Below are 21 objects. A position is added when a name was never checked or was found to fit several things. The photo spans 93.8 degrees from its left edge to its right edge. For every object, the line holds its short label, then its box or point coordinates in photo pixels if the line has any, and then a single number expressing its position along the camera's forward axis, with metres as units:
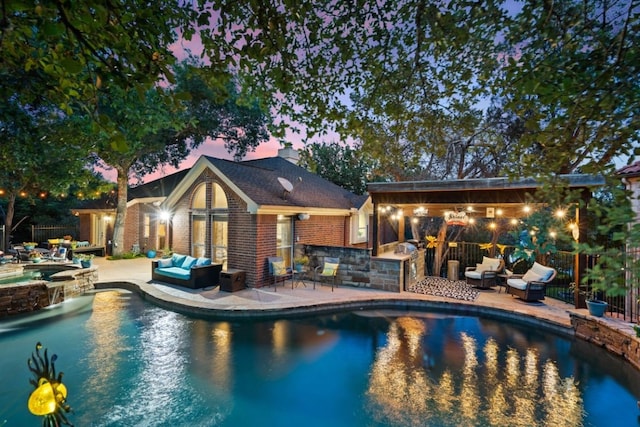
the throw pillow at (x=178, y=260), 11.90
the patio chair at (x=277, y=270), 10.98
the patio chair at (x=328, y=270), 11.18
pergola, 8.57
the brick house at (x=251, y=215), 11.10
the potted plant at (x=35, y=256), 14.90
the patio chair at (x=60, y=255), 15.52
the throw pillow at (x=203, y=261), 11.27
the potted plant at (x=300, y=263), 12.05
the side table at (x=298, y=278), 11.68
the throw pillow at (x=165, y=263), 11.78
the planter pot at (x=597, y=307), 7.43
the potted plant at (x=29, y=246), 17.21
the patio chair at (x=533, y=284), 9.63
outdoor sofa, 10.69
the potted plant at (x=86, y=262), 13.09
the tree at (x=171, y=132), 8.72
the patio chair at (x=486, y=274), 11.37
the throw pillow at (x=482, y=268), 11.89
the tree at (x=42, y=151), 6.15
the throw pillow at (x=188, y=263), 11.37
